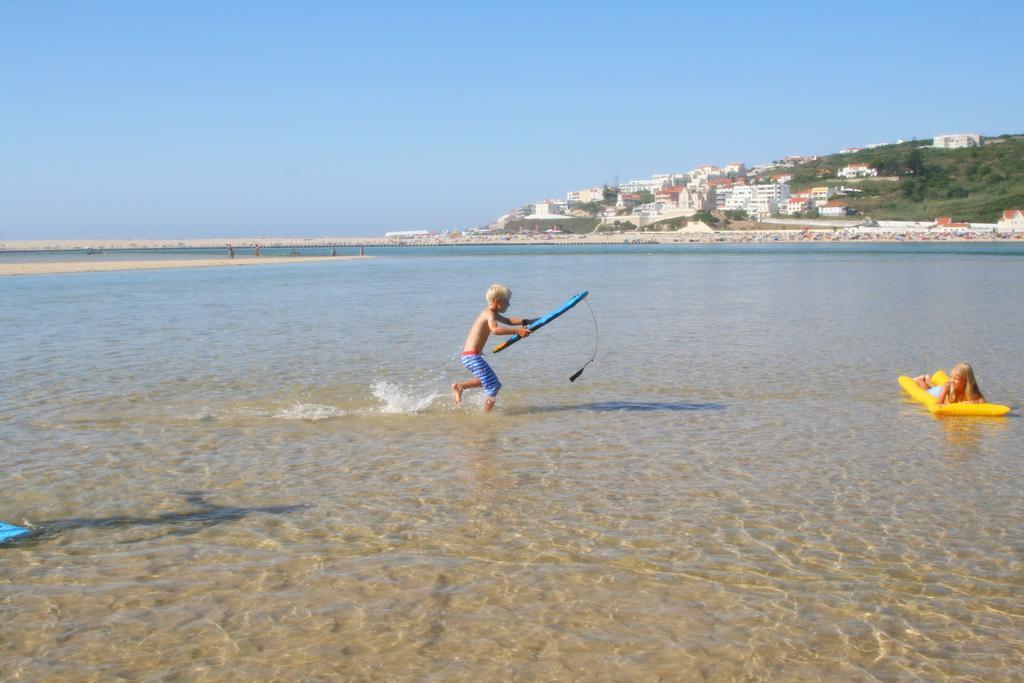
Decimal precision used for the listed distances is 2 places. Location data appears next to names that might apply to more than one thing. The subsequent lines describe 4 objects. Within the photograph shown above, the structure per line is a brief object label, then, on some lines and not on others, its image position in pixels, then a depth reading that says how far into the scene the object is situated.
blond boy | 11.08
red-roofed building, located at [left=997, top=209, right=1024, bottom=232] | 122.31
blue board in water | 6.56
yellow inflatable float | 11.09
